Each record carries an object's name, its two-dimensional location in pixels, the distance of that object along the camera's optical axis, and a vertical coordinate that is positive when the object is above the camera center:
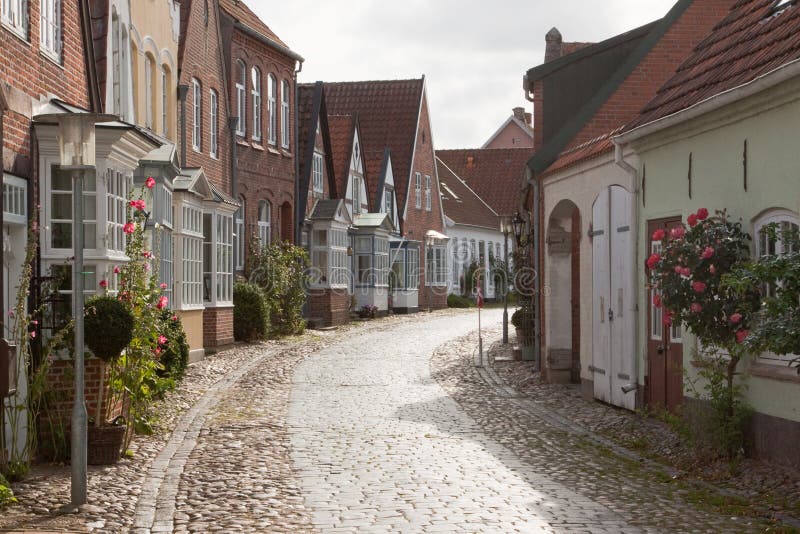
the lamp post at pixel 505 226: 23.56 +1.26
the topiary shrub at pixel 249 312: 24.56 -0.51
